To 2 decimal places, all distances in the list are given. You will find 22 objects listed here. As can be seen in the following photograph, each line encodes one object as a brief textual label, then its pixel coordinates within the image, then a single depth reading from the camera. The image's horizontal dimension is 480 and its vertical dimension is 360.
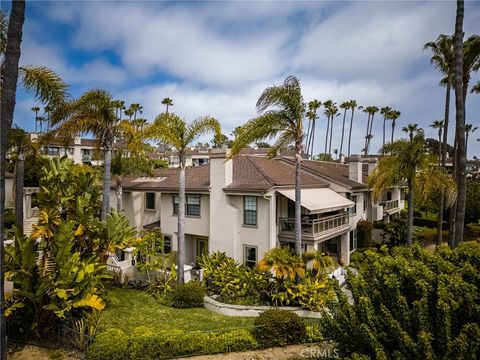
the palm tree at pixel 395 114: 76.14
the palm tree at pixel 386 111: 78.48
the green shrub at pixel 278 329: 13.24
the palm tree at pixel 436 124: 61.36
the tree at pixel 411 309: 7.35
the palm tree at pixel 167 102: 76.85
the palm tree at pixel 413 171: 24.38
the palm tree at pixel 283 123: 17.80
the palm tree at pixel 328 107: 93.28
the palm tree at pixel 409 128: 64.82
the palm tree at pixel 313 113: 82.06
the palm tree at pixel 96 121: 20.55
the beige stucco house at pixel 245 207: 23.69
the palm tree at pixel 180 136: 19.98
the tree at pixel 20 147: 24.77
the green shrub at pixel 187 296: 18.62
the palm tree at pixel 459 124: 16.66
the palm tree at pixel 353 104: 90.25
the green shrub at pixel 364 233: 33.91
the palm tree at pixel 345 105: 90.62
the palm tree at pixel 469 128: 76.71
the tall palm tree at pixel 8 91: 9.48
